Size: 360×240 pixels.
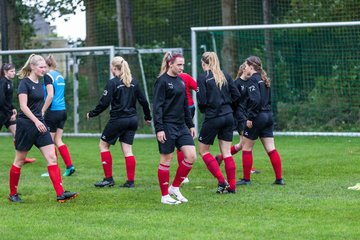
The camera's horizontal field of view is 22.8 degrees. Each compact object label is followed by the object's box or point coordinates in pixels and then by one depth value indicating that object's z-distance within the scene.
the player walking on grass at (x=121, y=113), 12.73
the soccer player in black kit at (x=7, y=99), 14.65
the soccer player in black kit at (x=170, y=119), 11.02
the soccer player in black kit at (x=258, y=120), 12.50
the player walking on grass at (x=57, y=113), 14.07
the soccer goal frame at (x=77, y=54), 22.77
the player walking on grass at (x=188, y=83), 13.04
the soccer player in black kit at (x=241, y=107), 13.35
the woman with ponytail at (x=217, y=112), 11.79
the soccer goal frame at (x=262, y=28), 20.13
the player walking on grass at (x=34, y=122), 11.08
